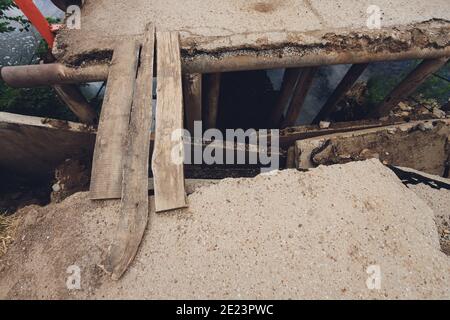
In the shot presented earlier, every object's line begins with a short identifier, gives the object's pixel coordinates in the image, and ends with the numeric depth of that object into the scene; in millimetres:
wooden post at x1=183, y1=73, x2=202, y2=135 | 2406
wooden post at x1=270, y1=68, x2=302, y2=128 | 2996
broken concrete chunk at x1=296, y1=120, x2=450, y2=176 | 2799
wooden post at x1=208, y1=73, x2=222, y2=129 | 2687
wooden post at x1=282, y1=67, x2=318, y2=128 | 2882
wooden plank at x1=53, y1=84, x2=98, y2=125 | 2502
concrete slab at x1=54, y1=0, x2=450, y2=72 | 2277
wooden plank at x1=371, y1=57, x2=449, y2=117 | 2719
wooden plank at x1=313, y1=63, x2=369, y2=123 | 2943
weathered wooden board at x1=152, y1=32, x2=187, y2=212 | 1512
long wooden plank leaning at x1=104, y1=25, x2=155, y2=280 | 1366
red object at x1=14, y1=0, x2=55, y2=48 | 2027
